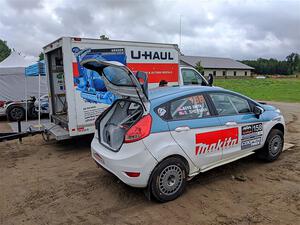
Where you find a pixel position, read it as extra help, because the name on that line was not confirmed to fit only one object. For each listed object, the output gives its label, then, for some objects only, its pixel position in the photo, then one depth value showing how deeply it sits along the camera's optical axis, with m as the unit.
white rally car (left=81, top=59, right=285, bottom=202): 3.94
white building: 82.19
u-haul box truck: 6.59
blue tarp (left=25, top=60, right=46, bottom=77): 9.10
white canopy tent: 14.02
